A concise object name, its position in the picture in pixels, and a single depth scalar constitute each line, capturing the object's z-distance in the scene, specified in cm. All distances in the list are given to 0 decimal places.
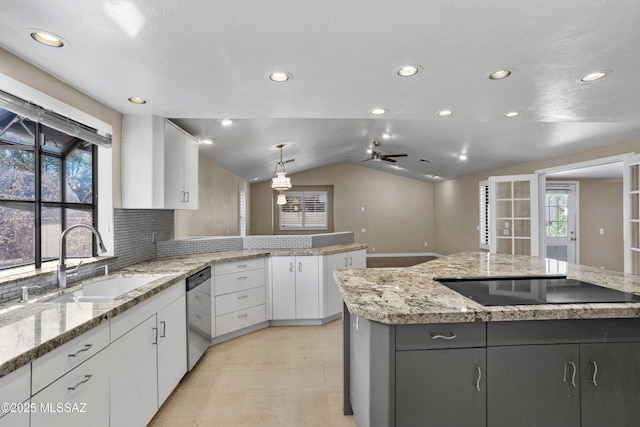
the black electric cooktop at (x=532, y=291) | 155
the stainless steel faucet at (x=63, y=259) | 185
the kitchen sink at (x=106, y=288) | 183
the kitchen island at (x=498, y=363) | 140
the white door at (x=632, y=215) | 363
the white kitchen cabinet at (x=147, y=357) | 158
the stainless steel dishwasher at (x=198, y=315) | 253
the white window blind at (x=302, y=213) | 998
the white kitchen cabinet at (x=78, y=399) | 113
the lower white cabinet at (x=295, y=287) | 365
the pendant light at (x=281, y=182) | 551
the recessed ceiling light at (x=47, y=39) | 148
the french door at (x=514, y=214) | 496
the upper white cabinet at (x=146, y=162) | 268
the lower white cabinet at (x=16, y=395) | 97
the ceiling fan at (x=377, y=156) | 645
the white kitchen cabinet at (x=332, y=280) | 376
